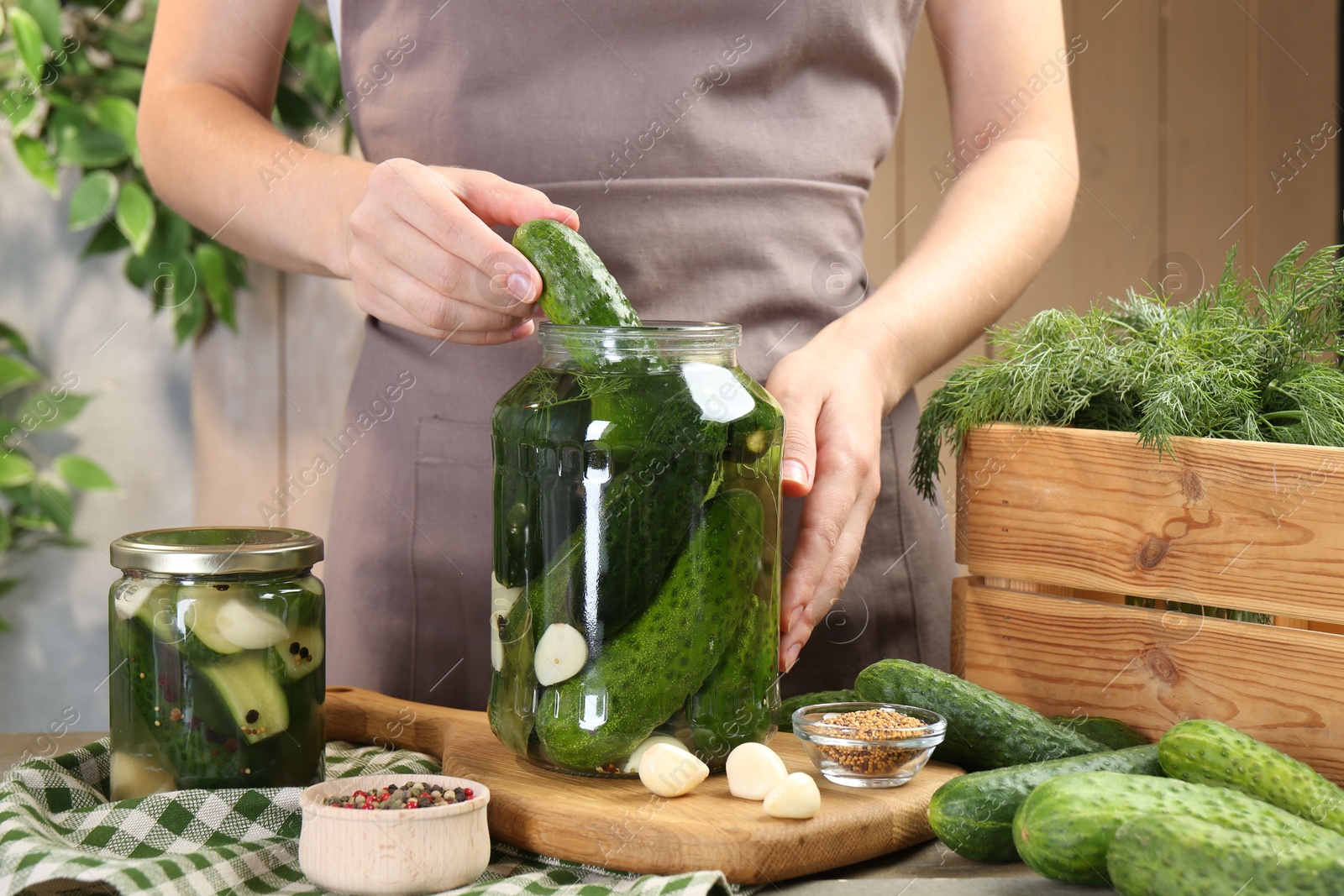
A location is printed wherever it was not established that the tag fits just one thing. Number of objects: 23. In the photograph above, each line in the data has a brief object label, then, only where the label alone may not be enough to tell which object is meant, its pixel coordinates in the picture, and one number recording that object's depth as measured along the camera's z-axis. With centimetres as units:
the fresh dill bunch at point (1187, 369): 123
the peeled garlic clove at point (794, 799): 111
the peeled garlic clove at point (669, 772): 113
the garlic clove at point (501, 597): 116
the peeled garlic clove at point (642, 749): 115
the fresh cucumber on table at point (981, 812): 111
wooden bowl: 107
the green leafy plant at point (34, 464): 210
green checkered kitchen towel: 107
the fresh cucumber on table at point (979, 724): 119
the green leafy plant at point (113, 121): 203
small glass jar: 114
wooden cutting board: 109
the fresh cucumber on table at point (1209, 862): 102
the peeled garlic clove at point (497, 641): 117
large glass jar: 113
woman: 136
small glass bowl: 115
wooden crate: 119
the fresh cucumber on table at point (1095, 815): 106
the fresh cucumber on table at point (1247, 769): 110
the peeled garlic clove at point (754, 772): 113
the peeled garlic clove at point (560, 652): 113
